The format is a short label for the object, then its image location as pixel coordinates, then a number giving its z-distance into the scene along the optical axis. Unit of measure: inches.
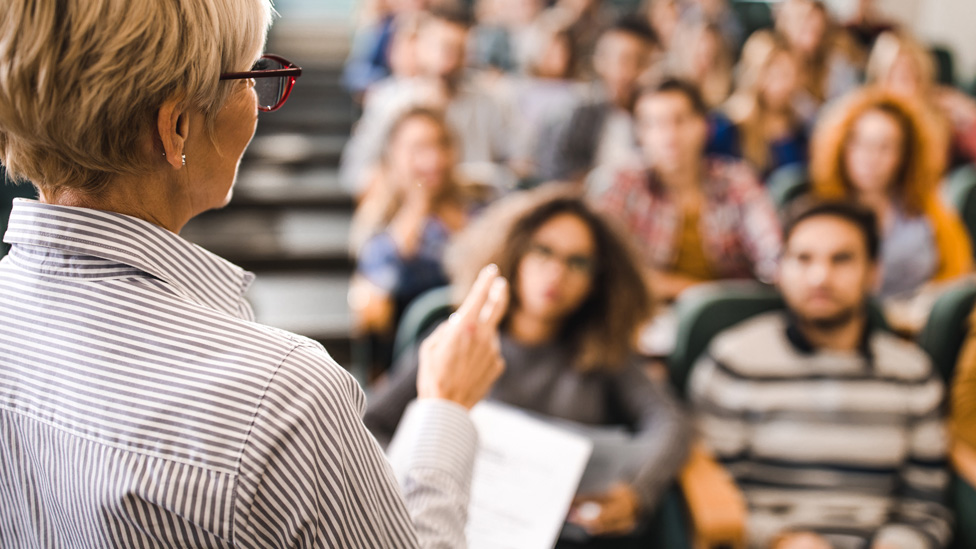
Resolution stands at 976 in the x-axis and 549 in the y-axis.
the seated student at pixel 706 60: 144.3
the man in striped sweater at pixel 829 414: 55.8
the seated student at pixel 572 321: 55.5
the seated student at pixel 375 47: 142.2
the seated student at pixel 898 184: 90.0
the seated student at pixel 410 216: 78.1
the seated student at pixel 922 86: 132.8
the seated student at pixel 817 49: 150.9
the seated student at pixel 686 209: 91.7
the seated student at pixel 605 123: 119.3
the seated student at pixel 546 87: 131.8
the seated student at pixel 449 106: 111.1
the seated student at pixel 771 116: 123.1
